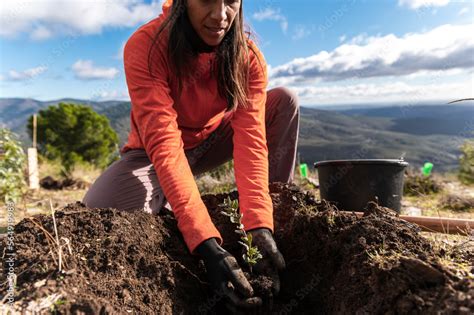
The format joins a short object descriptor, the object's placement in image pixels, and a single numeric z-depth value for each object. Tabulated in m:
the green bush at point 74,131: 23.17
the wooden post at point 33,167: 6.15
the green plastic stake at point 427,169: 5.62
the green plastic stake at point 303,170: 5.28
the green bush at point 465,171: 5.51
